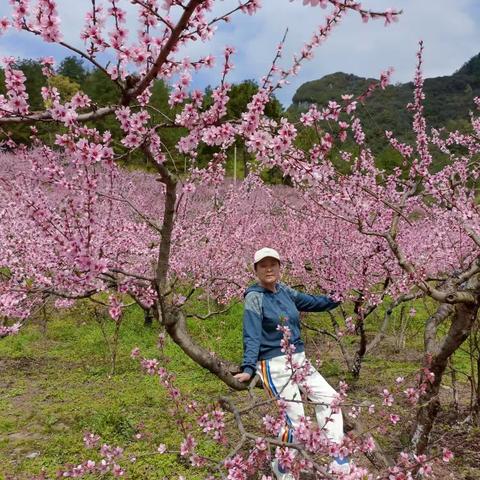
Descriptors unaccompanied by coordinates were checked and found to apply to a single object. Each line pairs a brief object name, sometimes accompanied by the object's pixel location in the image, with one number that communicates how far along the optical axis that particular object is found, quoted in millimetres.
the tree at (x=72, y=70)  42919
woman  3209
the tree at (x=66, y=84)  34594
